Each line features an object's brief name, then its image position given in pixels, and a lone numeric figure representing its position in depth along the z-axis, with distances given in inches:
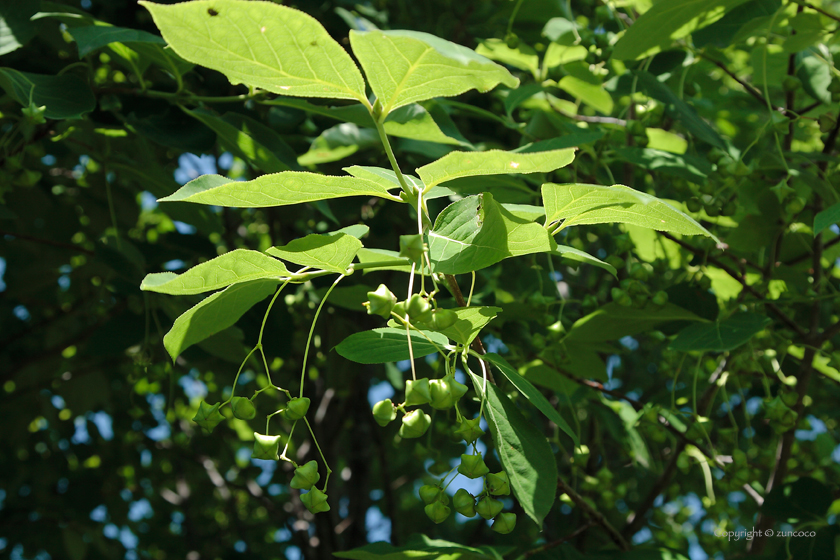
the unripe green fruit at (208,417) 35.3
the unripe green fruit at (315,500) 34.1
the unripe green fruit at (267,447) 33.8
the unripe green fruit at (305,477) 33.8
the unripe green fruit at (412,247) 31.1
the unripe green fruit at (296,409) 33.7
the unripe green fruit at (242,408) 34.4
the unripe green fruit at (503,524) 34.6
